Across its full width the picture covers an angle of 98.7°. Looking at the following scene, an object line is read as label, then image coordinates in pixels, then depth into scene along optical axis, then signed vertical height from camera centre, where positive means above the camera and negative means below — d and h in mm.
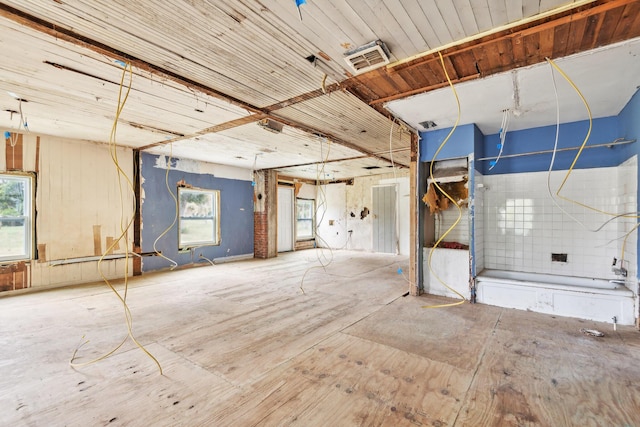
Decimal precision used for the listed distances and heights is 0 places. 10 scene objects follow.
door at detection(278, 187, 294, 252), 9102 -132
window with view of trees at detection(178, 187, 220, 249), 6492 -81
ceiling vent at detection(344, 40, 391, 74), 2184 +1335
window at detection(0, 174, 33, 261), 4332 -52
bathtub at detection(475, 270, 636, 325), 2998 -943
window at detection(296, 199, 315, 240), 9922 -142
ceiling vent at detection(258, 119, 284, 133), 3812 +1289
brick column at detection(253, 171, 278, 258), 7883 +27
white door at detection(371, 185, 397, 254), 8570 -107
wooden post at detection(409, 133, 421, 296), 4172 -142
